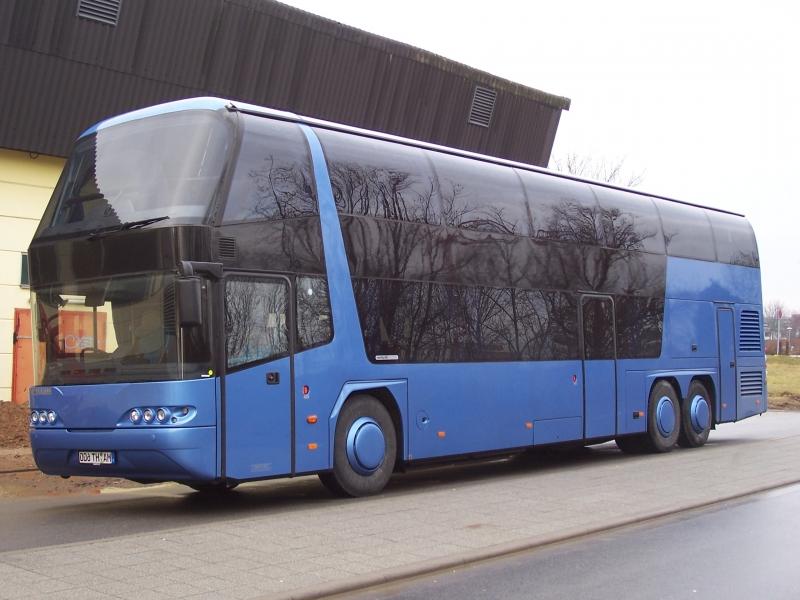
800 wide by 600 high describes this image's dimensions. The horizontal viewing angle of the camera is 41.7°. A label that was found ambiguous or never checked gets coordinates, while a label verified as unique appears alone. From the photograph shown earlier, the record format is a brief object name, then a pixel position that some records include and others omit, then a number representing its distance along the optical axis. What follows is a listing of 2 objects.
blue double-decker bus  10.38
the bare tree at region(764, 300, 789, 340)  126.12
